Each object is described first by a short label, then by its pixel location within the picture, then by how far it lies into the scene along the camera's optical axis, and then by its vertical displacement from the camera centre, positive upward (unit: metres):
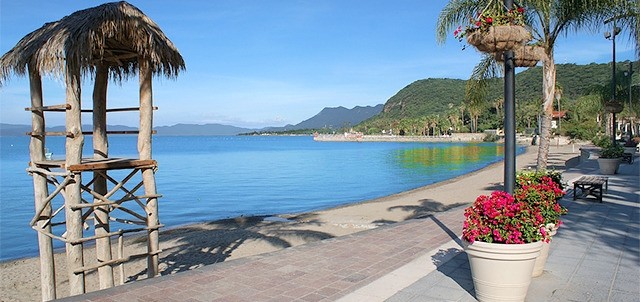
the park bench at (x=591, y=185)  10.41 -1.42
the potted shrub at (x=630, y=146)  25.05 -1.45
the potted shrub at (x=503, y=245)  4.00 -1.04
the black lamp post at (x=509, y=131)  5.20 -0.05
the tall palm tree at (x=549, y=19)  10.12 +2.54
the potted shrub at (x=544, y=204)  4.87 -0.85
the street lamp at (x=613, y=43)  20.18 +3.68
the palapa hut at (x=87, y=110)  5.71 +0.41
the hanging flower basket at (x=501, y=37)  5.27 +1.05
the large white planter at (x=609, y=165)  16.39 -1.50
